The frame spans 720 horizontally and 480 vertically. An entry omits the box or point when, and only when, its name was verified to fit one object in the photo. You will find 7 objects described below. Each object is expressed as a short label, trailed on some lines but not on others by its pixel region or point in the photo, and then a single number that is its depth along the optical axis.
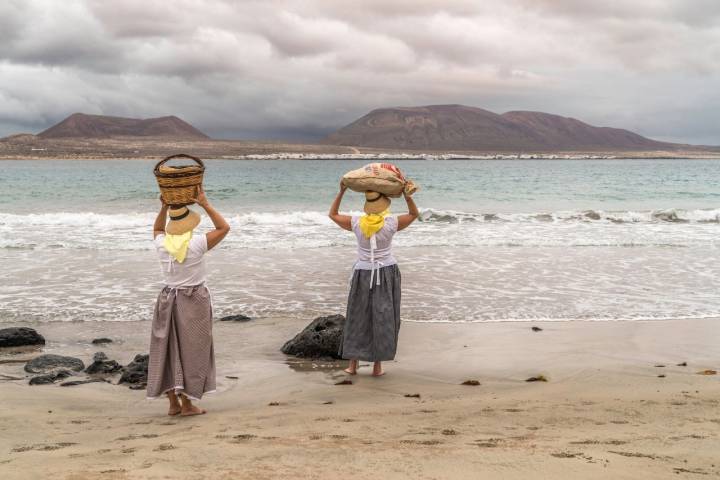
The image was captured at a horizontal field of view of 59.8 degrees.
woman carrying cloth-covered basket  5.86
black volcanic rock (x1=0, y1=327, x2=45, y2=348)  6.86
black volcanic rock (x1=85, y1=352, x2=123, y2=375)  5.96
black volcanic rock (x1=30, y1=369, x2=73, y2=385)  5.60
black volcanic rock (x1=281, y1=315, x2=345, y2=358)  6.65
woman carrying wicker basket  4.70
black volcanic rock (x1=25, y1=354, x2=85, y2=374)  5.94
